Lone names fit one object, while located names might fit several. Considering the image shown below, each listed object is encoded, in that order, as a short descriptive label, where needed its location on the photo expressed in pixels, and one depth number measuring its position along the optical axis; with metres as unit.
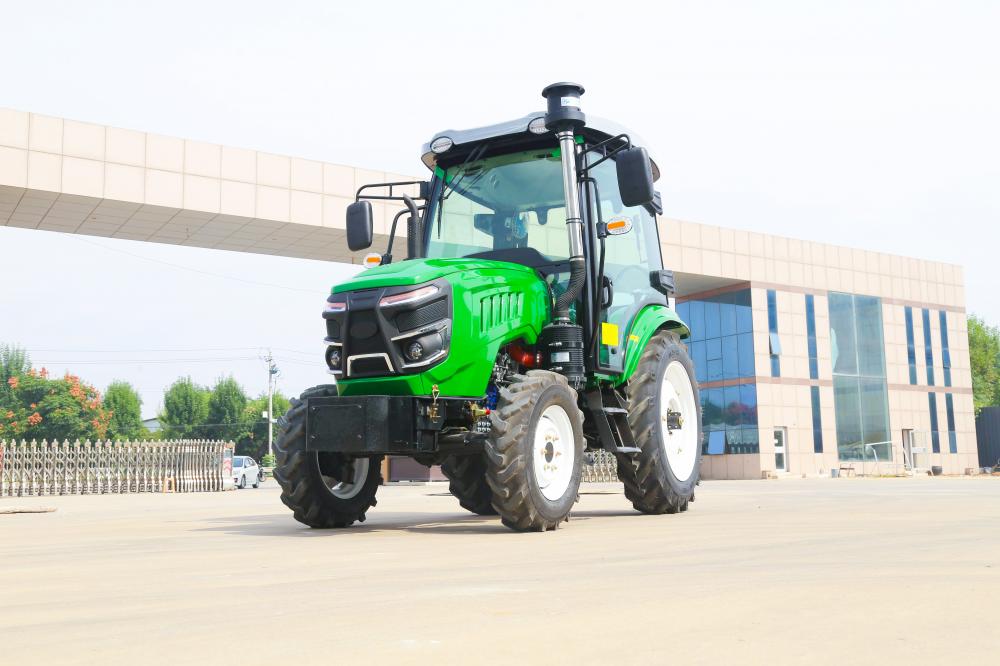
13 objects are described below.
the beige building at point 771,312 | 23.66
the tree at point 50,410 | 66.81
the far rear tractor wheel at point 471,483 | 9.61
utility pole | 80.75
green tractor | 6.90
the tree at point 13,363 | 75.25
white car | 39.62
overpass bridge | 21.11
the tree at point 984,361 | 76.94
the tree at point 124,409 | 87.25
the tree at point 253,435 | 93.19
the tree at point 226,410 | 90.31
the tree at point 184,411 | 90.00
